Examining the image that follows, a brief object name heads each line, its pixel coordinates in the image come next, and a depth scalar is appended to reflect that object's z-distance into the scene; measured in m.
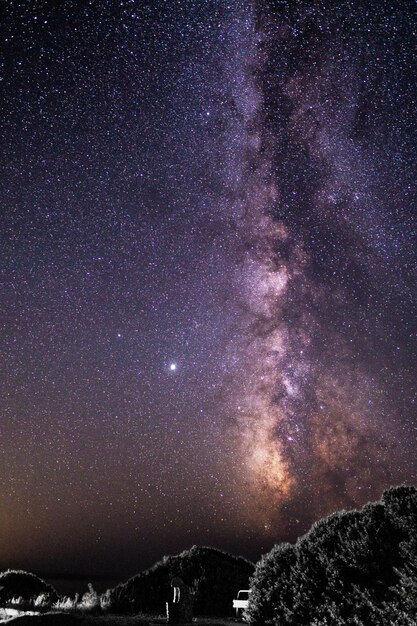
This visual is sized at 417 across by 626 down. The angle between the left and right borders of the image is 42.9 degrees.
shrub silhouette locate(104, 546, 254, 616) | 15.95
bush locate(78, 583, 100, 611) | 15.84
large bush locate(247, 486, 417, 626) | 8.16
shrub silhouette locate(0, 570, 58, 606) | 17.38
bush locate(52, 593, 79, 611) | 15.45
